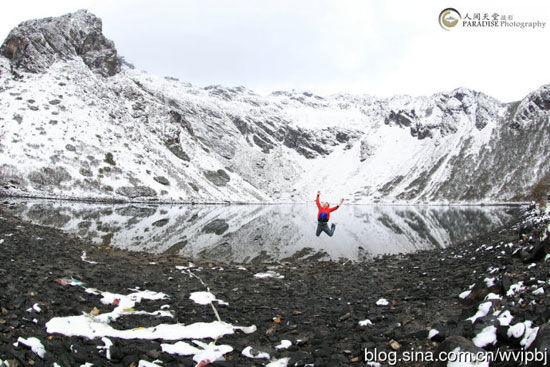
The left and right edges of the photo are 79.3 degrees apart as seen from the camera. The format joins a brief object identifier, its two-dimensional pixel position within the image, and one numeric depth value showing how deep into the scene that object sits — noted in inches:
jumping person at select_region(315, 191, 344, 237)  769.0
